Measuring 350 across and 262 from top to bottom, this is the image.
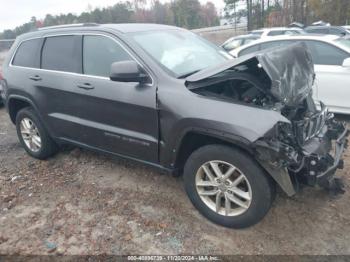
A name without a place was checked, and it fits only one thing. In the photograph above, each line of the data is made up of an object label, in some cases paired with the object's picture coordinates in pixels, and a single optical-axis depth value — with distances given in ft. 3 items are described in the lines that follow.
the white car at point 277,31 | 43.52
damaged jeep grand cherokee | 9.23
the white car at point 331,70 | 18.01
